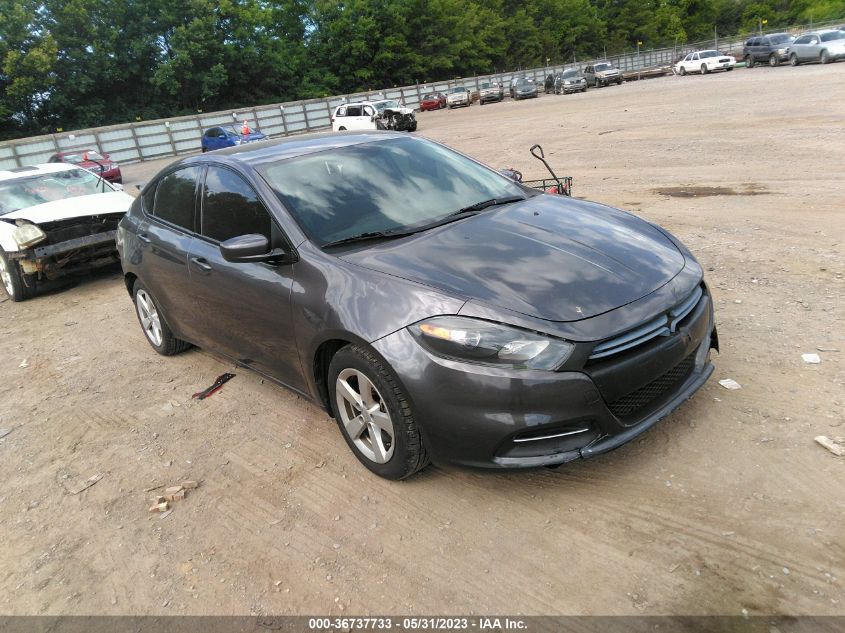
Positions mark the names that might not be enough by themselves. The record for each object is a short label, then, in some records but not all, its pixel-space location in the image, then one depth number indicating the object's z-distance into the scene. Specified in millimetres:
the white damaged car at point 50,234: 7559
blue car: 27312
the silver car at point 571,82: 42438
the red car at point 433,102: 48219
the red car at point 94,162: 21531
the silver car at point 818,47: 30188
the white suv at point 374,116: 30453
